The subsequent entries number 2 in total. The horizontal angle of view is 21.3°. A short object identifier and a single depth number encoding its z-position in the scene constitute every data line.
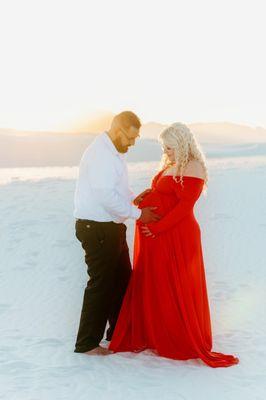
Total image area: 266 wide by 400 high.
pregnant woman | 5.16
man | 5.12
